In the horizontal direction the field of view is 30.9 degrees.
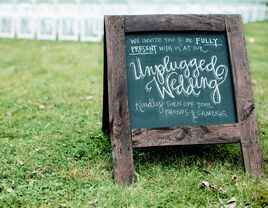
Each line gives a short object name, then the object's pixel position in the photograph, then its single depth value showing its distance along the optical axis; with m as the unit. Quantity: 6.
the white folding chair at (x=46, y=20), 11.03
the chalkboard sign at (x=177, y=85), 3.62
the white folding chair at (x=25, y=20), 11.11
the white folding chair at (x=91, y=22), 10.94
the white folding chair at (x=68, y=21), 10.99
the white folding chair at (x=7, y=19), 11.16
